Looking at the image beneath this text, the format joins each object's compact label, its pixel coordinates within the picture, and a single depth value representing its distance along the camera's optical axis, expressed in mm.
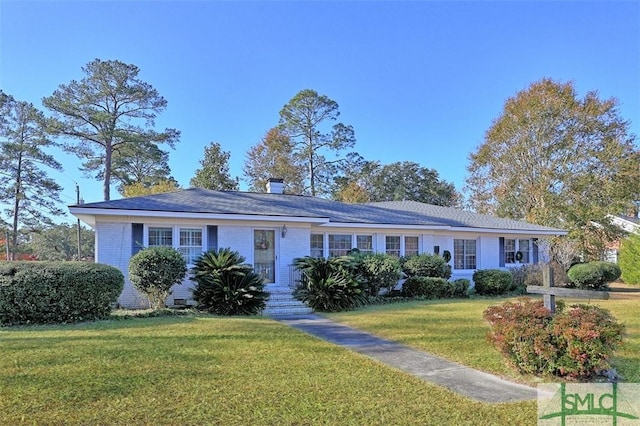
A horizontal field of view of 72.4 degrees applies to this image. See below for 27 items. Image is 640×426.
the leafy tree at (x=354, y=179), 33625
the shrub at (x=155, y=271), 11078
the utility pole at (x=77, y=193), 33094
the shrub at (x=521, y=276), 17942
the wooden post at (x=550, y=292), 5625
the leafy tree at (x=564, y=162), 26094
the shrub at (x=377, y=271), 13859
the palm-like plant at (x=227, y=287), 10930
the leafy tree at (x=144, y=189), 29497
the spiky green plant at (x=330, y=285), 11905
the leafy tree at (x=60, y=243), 42156
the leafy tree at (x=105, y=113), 29797
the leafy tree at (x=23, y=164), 29359
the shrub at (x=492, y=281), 16484
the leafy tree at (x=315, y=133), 35156
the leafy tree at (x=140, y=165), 31812
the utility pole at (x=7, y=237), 29369
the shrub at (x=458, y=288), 15609
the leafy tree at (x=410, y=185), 39206
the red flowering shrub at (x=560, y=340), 5043
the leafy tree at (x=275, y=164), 34969
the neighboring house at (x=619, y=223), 27281
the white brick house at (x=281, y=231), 12438
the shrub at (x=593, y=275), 19062
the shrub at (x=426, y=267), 15656
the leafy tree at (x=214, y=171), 32250
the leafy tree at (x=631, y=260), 19812
